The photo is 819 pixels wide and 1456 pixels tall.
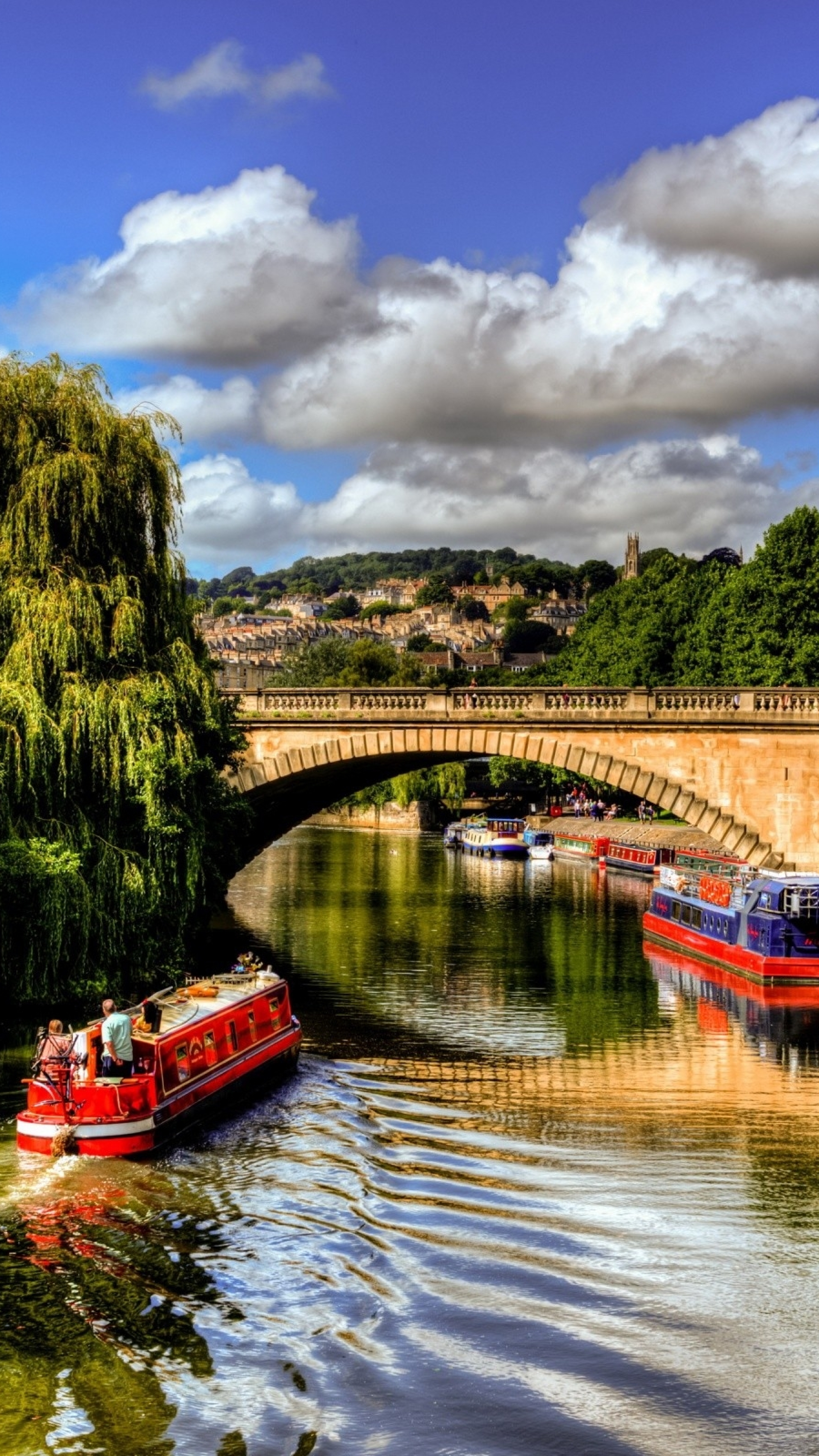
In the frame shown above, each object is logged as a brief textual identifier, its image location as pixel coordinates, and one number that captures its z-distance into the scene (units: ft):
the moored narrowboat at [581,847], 236.02
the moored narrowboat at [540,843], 247.91
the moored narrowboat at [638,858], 204.85
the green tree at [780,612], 188.44
